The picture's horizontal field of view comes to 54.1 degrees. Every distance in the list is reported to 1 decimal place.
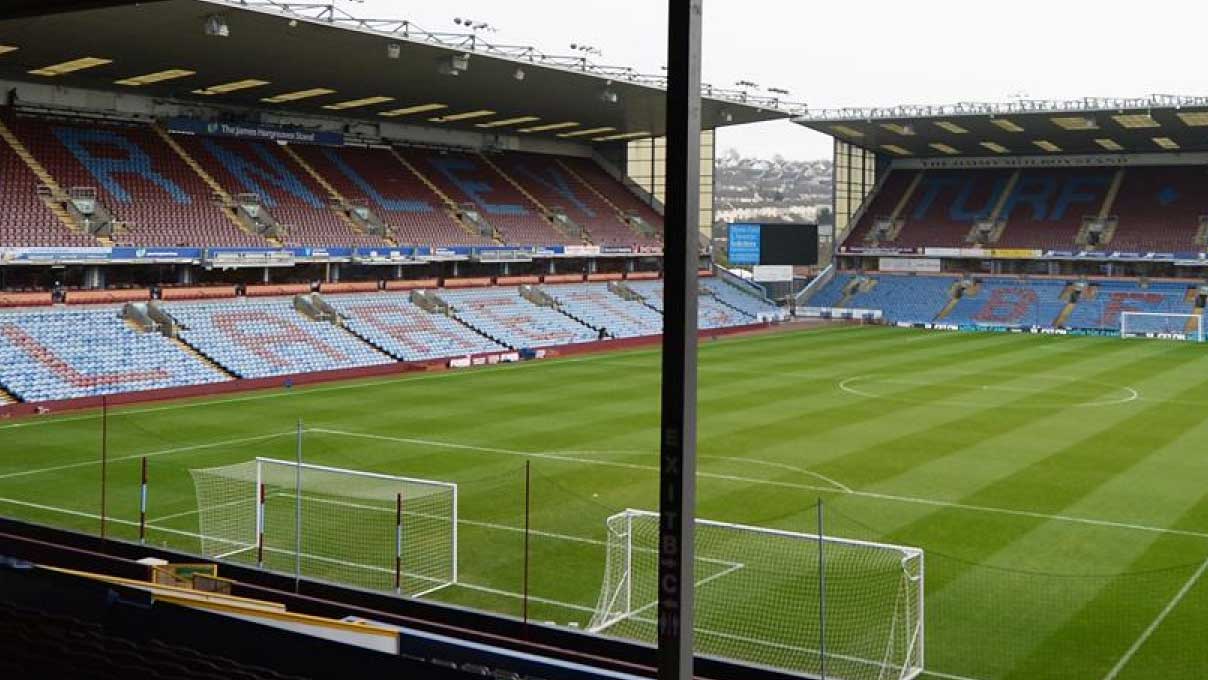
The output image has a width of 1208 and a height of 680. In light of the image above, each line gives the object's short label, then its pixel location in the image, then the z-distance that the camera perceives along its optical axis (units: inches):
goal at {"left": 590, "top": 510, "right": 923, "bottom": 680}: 503.5
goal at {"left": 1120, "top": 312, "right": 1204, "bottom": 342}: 2271.2
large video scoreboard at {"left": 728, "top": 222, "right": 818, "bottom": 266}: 2461.9
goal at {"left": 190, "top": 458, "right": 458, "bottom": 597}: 619.2
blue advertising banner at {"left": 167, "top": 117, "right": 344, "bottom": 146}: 1803.6
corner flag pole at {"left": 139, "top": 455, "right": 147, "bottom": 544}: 613.1
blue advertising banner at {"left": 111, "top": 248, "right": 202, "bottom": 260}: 1499.8
